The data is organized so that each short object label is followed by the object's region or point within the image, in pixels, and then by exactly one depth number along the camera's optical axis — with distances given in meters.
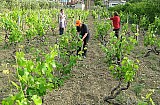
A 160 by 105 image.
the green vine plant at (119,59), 5.39
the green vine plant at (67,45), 8.11
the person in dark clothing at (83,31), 8.83
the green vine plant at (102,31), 12.44
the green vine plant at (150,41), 9.94
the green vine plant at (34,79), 3.93
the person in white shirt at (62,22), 13.91
